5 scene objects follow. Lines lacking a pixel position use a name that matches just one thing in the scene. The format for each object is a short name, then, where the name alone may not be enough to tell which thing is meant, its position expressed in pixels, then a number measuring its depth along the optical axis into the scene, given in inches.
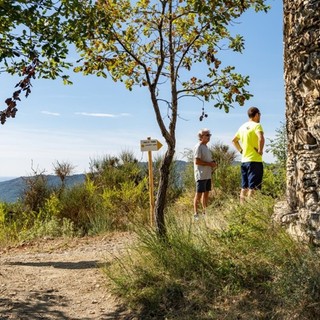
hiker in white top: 358.0
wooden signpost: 363.6
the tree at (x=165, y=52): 242.7
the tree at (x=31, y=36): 176.1
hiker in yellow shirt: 318.3
